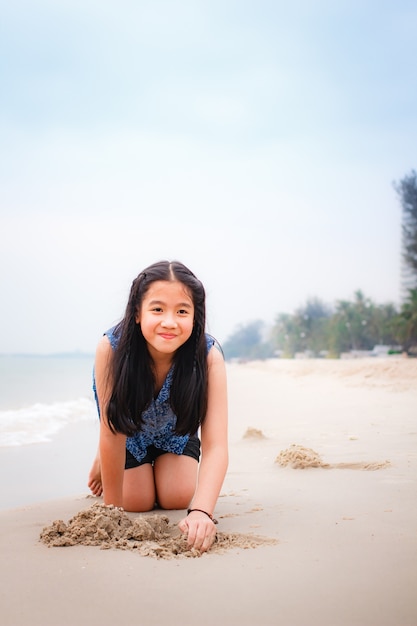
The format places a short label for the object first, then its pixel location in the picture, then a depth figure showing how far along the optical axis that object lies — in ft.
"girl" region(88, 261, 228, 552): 8.50
